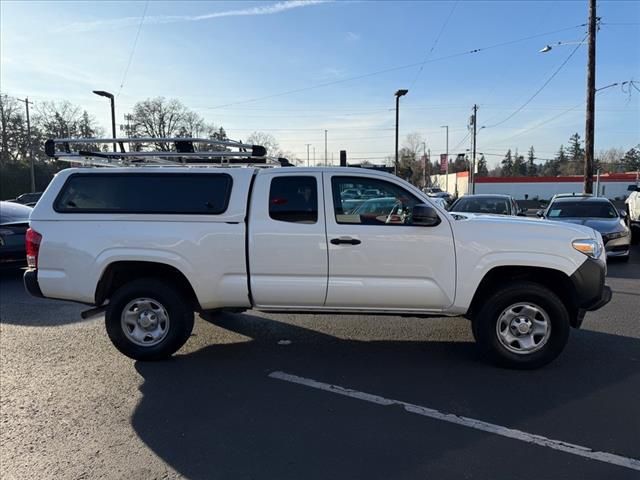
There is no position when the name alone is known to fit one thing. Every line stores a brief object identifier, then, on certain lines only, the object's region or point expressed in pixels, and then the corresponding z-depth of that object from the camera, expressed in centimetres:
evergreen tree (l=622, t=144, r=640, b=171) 8569
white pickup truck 455
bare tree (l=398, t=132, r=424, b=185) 8300
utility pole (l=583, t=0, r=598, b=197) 1683
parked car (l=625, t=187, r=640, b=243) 1425
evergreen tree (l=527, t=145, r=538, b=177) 11565
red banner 6562
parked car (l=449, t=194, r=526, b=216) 1203
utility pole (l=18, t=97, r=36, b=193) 4203
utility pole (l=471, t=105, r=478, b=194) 5067
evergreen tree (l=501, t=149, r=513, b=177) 11772
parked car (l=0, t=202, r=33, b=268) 890
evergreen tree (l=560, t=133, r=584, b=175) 9925
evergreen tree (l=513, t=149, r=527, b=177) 11125
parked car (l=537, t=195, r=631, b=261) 1057
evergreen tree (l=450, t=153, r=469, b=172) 10631
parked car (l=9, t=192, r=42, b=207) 2947
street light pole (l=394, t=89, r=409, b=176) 2622
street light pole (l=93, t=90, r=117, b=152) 2756
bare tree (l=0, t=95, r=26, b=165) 5503
